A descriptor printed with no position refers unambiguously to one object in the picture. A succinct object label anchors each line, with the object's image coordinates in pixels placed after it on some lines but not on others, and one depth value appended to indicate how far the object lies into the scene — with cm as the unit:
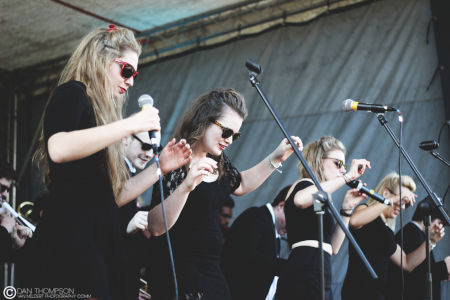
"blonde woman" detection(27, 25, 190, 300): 183
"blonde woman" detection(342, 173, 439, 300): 441
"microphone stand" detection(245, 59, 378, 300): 237
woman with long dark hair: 269
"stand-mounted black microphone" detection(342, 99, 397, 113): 333
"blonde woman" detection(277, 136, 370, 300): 347
